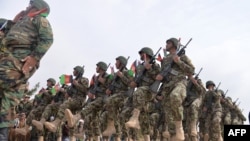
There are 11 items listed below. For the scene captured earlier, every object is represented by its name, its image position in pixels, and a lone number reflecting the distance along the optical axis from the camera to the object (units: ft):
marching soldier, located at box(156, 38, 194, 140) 20.63
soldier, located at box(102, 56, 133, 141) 28.58
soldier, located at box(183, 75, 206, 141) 27.31
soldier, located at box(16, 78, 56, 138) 35.86
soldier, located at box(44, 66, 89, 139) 31.45
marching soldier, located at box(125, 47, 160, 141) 22.88
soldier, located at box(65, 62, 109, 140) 30.42
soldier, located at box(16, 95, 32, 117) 42.10
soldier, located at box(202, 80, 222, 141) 35.04
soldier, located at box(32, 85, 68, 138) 30.40
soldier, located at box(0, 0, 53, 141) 15.40
